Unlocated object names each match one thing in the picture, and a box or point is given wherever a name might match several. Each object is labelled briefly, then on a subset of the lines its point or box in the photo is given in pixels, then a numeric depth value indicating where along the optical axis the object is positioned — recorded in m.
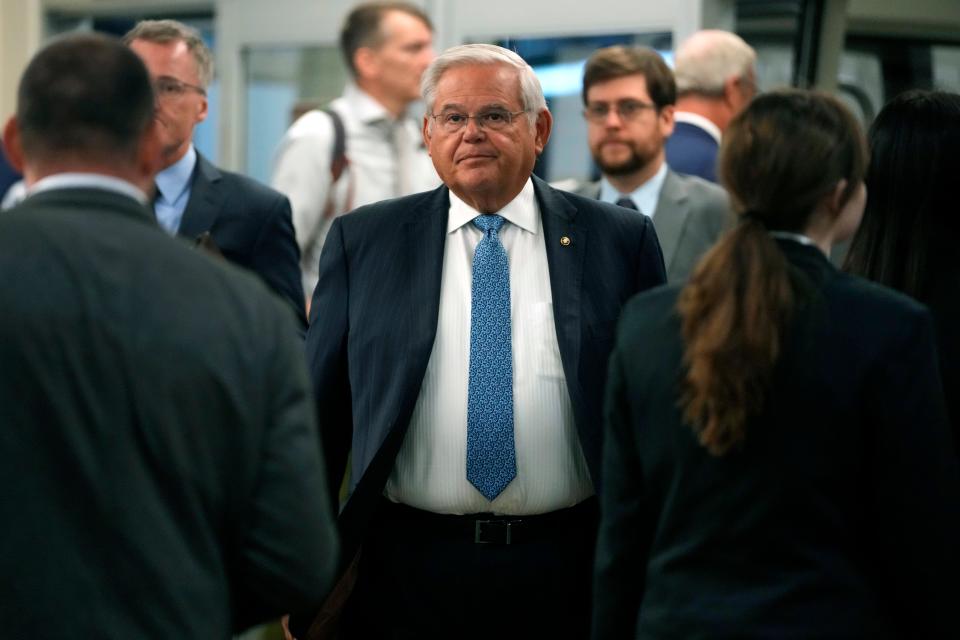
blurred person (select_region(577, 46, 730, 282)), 8.39
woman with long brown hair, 4.20
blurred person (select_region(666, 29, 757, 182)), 9.79
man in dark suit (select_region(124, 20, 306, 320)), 7.50
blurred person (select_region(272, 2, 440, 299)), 9.51
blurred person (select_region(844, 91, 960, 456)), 5.29
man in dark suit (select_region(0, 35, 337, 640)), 3.89
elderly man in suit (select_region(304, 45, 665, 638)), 5.90
